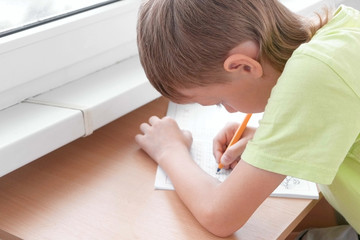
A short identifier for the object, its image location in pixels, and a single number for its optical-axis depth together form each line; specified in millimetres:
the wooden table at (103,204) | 763
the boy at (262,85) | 700
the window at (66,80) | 876
